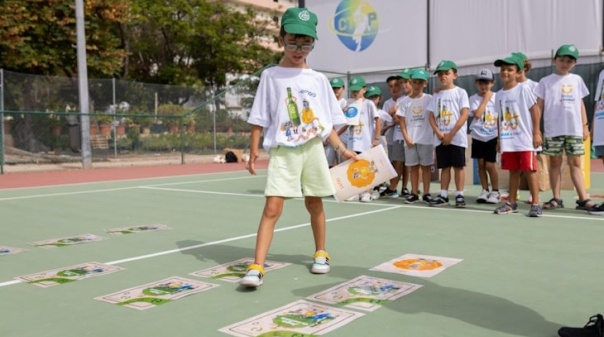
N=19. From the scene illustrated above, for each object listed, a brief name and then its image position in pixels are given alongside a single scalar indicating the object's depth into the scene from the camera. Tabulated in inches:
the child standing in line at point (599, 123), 210.8
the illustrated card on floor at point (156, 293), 137.8
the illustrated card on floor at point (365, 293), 134.0
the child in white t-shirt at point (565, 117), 267.6
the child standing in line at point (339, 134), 327.0
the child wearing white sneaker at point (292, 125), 157.5
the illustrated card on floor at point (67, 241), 212.4
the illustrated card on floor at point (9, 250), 199.4
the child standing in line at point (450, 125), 291.9
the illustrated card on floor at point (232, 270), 161.8
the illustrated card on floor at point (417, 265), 162.7
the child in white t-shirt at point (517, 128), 260.1
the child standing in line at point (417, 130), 312.2
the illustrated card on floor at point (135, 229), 236.6
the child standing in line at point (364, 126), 325.1
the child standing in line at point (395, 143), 344.5
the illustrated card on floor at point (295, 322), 115.4
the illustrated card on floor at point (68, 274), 159.9
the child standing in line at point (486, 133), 306.8
